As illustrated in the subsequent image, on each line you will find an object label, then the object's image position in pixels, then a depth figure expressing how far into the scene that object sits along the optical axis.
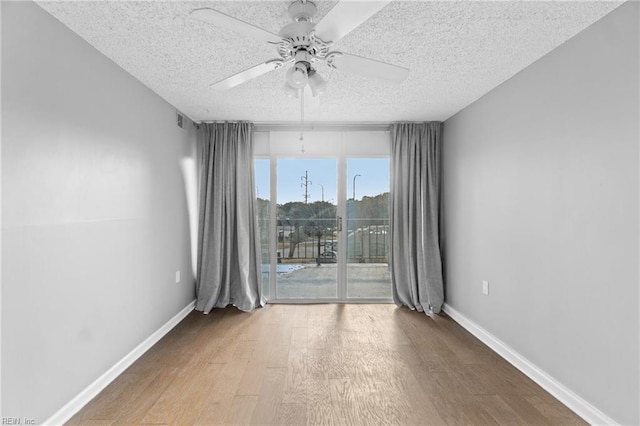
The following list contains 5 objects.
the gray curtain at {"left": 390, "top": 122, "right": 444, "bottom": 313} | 4.09
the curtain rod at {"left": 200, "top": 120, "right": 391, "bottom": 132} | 4.24
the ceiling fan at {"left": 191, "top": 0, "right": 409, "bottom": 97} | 1.50
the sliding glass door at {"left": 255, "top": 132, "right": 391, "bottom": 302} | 4.37
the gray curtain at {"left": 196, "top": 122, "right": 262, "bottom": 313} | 4.11
